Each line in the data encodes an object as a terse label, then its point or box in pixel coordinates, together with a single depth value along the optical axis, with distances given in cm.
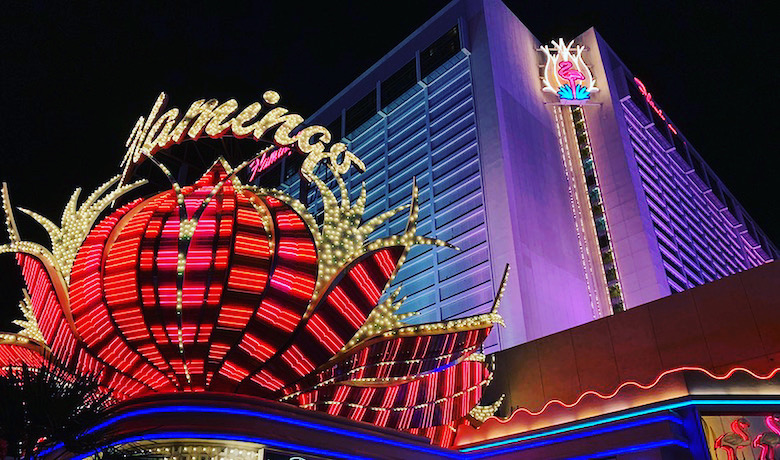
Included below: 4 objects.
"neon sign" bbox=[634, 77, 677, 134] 5104
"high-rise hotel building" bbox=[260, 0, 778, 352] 3753
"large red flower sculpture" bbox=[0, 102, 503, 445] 1242
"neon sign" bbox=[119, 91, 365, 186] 1569
